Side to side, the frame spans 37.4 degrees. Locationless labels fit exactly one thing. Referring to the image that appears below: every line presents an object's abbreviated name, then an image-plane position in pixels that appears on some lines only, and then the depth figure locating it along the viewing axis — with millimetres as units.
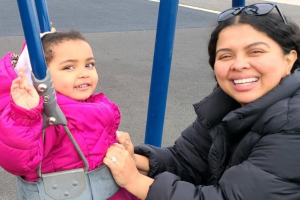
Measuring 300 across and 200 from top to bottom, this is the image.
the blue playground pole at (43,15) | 1707
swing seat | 1400
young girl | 1239
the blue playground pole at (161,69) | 1722
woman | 1383
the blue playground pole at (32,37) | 1221
